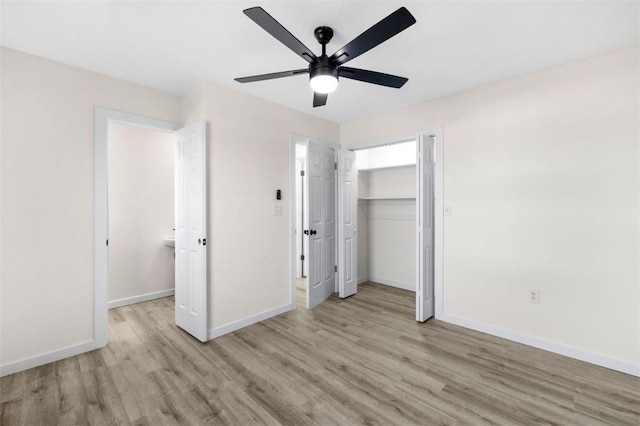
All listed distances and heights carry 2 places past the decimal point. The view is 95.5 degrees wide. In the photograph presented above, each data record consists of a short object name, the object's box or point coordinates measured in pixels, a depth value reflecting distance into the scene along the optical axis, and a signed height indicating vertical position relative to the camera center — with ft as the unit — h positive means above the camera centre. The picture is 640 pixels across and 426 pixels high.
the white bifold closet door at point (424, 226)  10.55 -0.54
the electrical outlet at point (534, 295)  8.82 -2.59
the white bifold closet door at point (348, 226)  13.50 -0.69
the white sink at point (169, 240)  13.30 -1.25
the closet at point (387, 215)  14.44 -0.18
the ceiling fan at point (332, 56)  4.75 +3.12
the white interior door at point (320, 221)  12.16 -0.40
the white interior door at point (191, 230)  9.24 -0.58
